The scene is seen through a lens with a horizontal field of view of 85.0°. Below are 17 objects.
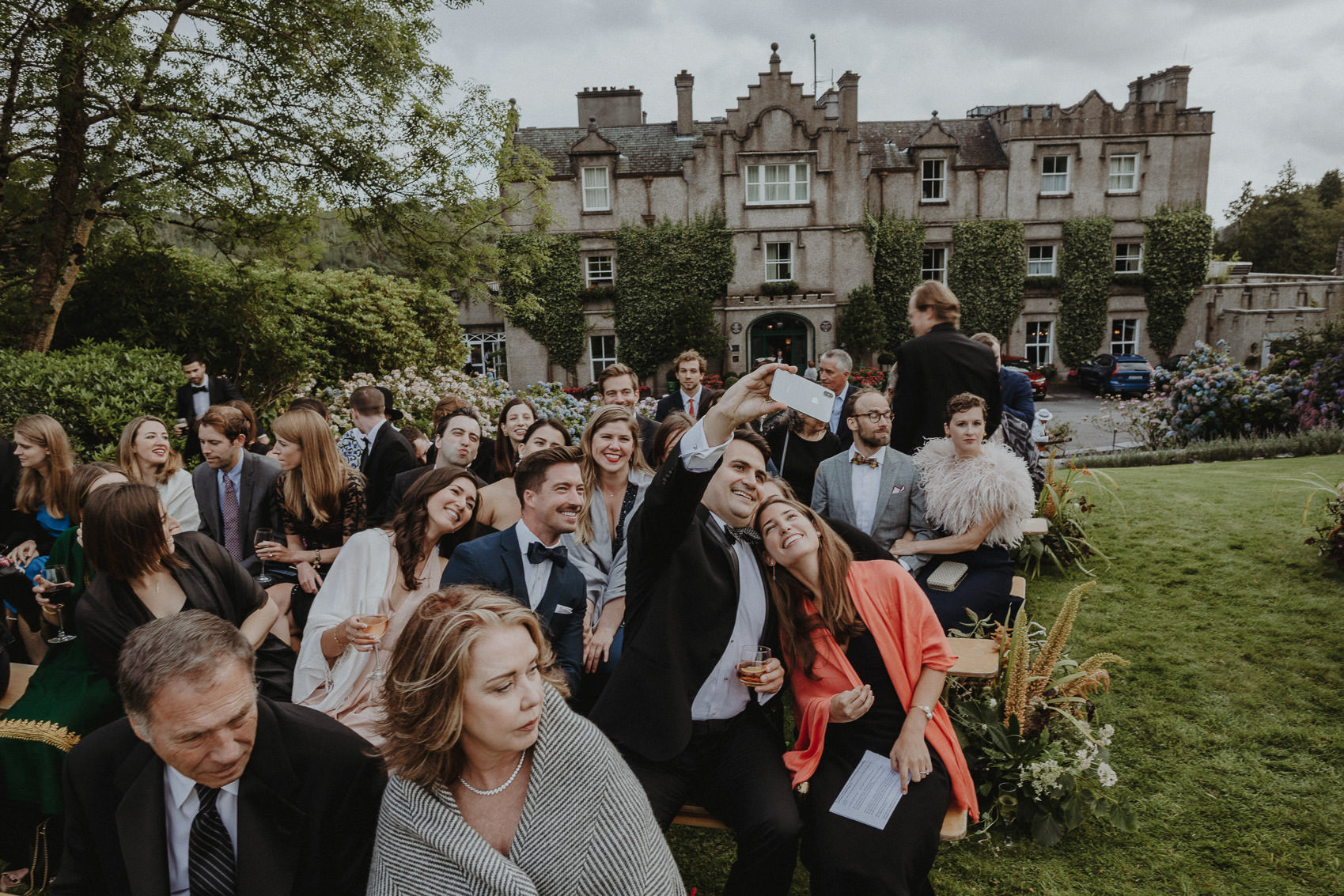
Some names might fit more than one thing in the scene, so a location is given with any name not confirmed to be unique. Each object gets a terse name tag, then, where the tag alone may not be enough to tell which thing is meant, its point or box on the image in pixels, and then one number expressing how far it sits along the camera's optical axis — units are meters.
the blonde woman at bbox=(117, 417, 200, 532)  4.89
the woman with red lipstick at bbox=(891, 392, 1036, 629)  4.26
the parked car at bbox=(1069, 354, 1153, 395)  24.41
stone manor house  25.55
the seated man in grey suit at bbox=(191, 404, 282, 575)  5.07
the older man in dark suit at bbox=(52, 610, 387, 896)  1.93
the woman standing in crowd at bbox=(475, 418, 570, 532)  4.45
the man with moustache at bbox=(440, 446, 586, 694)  3.40
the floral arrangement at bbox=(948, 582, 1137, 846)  3.45
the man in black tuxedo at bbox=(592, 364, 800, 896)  2.68
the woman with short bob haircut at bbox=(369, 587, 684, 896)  1.88
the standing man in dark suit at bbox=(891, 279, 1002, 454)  4.87
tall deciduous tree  8.21
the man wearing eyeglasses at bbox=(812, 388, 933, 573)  4.58
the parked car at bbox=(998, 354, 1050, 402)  24.27
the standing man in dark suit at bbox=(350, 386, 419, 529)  5.59
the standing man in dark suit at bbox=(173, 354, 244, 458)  8.23
